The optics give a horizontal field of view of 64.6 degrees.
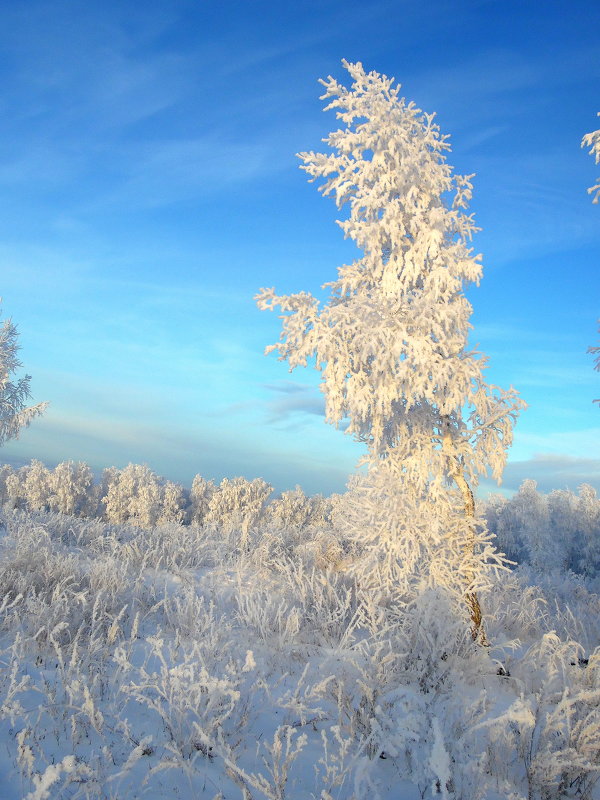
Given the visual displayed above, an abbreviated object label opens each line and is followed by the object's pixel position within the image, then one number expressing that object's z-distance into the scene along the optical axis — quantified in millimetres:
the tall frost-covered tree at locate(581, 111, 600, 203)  8276
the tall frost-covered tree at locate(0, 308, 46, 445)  24188
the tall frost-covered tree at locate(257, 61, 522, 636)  5984
